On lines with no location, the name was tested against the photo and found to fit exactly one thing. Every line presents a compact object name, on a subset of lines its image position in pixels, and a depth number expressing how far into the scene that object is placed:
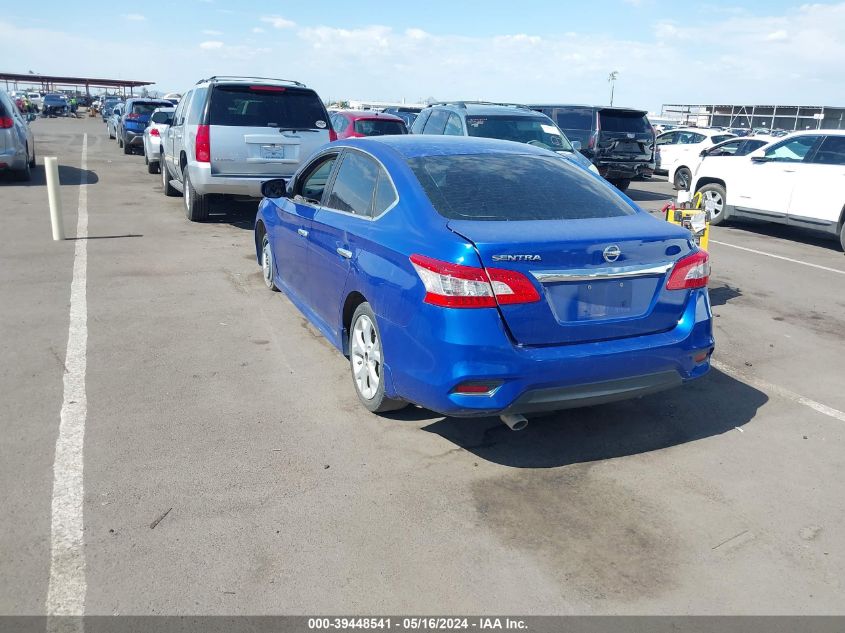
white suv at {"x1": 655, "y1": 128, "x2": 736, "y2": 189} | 21.57
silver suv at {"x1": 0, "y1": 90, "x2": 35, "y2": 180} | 13.56
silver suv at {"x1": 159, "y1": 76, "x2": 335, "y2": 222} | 9.69
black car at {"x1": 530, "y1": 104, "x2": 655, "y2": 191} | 15.68
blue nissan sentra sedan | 3.51
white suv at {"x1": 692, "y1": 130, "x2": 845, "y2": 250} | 10.65
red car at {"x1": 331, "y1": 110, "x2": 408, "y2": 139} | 15.22
